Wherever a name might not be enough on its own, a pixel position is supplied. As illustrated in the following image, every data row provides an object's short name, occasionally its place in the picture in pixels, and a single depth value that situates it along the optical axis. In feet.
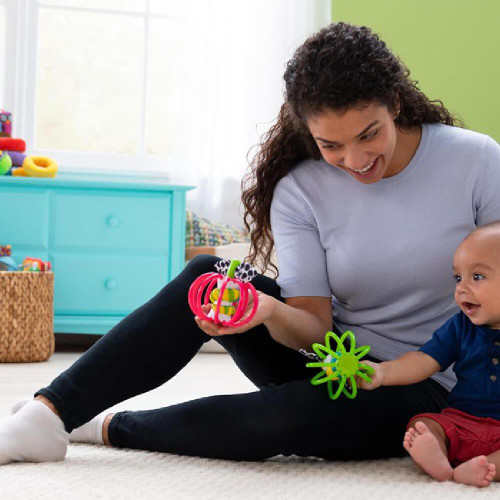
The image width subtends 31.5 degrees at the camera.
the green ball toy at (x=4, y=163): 10.60
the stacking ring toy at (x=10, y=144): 11.06
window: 12.23
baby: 4.09
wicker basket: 9.73
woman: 4.27
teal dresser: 10.59
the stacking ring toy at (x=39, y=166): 10.72
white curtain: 12.18
